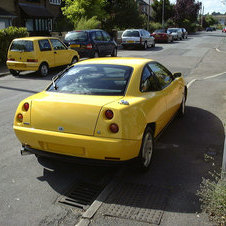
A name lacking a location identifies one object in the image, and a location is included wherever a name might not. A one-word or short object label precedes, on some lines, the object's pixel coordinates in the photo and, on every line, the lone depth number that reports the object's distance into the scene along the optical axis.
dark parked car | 18.17
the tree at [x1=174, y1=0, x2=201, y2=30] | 70.19
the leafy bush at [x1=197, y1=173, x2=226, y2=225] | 3.25
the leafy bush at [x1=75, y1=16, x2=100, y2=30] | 29.67
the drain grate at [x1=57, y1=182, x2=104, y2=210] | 3.85
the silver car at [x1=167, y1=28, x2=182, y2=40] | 42.79
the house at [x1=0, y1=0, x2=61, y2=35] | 32.11
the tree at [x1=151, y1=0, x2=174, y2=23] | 68.38
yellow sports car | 3.96
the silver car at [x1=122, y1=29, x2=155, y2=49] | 27.39
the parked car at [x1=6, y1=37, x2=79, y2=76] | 13.20
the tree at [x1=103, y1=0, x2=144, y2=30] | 42.91
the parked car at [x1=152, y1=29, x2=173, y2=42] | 36.69
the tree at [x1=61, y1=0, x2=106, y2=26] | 32.78
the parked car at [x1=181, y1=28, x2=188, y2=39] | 47.75
